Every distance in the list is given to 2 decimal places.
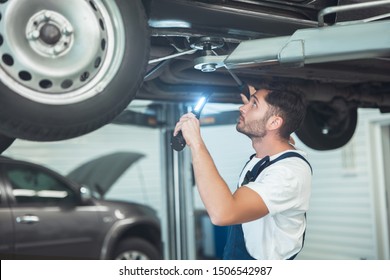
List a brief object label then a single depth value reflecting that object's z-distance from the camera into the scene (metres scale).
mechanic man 1.79
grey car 2.69
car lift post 3.08
